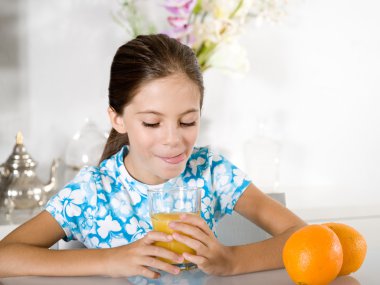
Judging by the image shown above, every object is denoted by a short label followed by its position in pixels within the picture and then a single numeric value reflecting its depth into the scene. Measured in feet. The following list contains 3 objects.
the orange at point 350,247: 3.46
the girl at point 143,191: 3.73
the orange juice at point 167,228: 3.60
